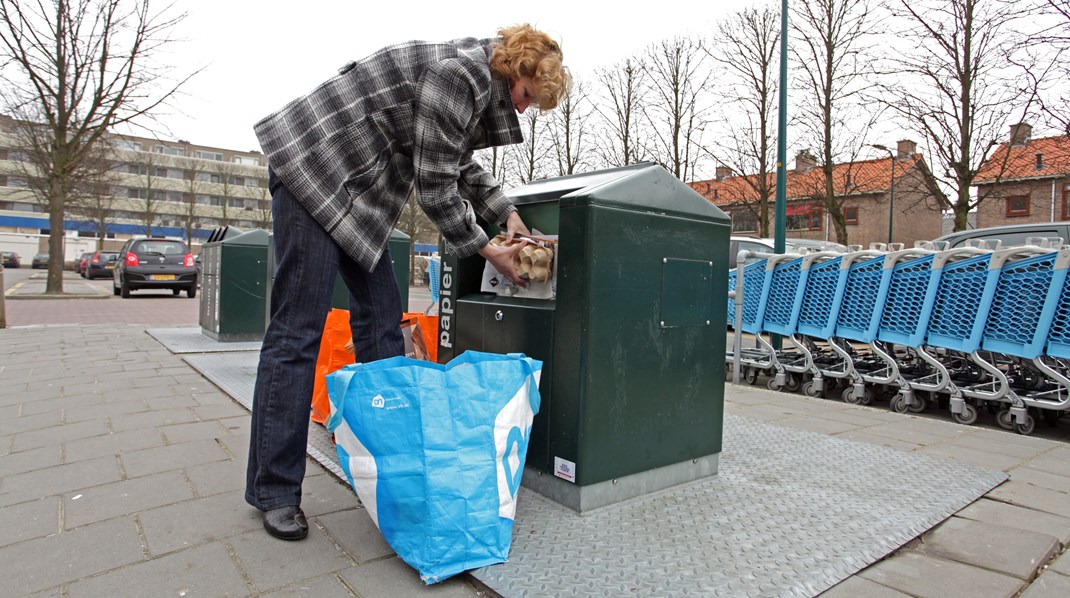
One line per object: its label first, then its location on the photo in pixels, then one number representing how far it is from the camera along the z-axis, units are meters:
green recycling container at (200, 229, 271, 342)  6.88
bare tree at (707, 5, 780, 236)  19.97
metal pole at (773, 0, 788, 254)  8.12
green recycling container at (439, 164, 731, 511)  2.18
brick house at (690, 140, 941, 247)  15.91
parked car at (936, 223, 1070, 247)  6.12
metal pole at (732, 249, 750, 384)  5.64
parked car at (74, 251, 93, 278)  36.09
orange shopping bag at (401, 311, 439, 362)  3.25
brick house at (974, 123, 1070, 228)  12.02
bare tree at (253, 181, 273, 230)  48.82
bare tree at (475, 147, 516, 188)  25.84
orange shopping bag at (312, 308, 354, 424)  3.38
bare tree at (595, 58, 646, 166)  24.16
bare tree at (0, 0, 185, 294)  14.28
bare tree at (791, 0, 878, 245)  16.80
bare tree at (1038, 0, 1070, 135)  9.48
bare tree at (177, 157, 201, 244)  47.69
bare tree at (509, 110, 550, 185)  26.00
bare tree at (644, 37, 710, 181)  22.72
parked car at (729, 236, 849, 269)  11.77
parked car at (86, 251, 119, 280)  29.73
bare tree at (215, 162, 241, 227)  54.74
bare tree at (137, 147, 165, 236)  44.84
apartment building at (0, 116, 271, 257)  59.56
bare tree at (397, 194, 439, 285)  29.68
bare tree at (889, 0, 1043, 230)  13.03
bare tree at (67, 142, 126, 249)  17.66
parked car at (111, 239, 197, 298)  15.62
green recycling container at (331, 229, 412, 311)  5.37
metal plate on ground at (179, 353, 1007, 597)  1.77
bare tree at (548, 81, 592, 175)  25.30
